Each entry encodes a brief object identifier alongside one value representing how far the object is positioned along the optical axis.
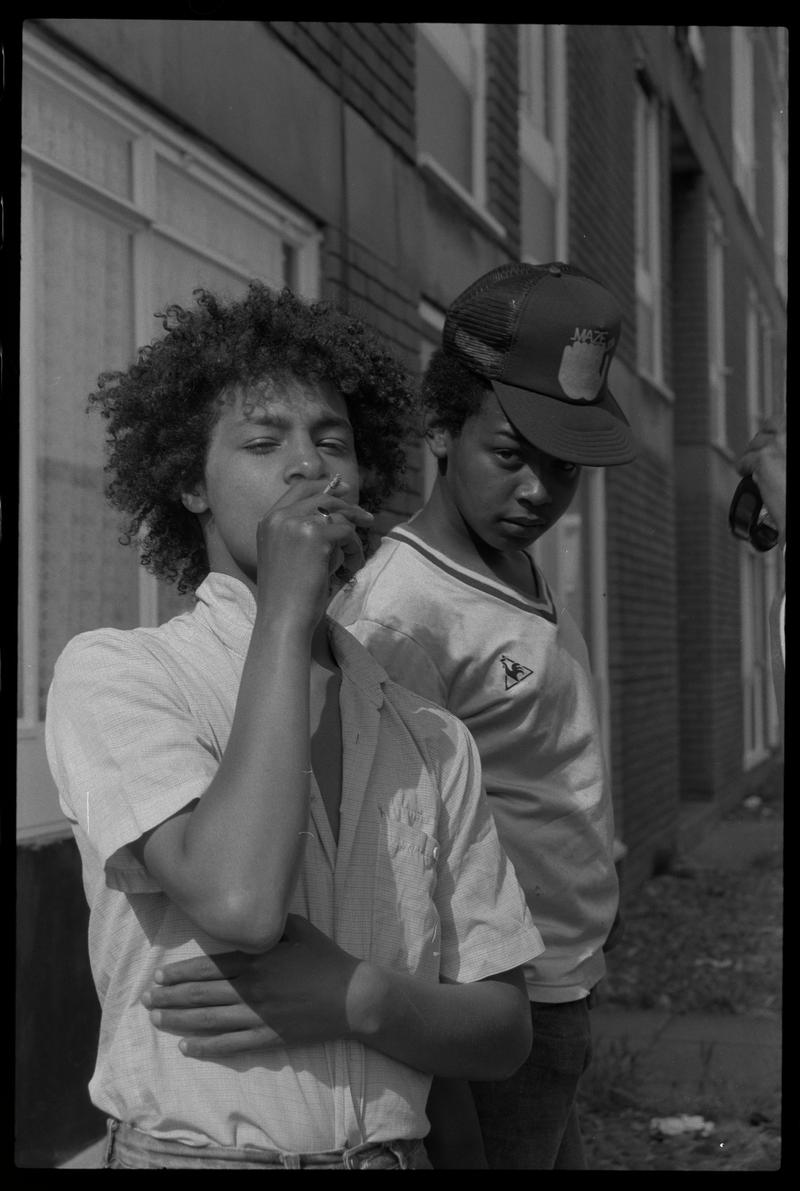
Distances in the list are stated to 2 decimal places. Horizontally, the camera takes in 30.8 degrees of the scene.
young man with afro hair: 1.42
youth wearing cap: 2.10
